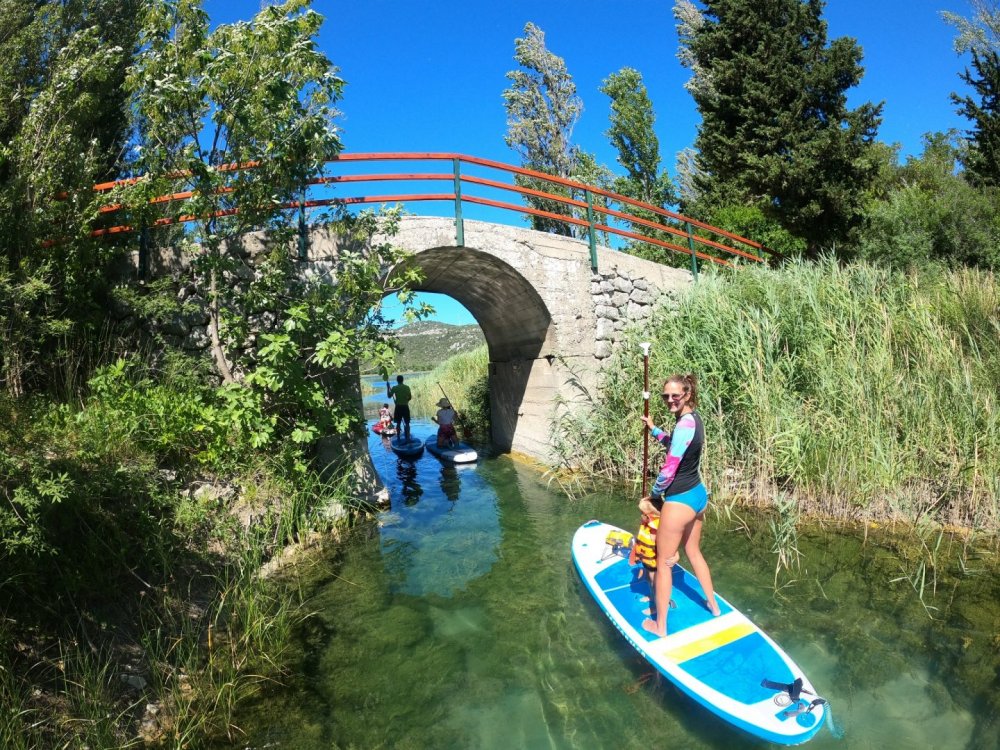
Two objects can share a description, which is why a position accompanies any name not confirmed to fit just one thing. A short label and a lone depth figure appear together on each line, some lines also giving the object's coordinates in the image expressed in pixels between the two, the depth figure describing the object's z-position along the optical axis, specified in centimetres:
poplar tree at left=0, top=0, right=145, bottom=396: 542
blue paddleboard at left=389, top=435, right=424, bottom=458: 1309
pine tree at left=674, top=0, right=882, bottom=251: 1521
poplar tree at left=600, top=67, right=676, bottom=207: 1964
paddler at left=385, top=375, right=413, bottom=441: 1381
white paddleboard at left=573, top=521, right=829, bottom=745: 315
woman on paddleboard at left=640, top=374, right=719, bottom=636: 397
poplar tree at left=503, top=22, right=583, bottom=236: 2222
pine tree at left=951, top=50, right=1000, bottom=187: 1440
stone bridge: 913
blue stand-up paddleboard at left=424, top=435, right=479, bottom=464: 1169
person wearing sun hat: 1315
